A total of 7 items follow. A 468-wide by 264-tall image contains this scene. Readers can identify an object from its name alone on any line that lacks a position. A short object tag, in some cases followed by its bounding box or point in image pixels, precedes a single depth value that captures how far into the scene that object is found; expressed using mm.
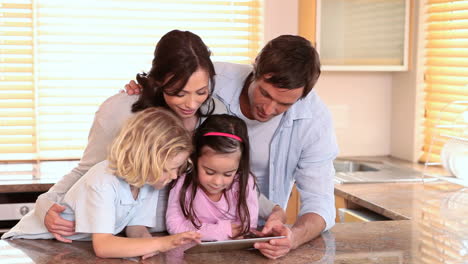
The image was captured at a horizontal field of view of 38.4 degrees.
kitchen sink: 3096
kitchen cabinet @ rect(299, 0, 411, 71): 3375
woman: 1798
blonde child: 1682
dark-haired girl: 1883
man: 1878
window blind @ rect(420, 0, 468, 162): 3207
